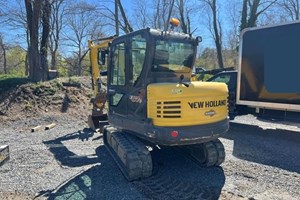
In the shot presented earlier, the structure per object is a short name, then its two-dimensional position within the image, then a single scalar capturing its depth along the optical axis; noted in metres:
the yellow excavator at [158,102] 3.64
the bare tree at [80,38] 24.35
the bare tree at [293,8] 23.55
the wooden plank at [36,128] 6.64
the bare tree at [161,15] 20.69
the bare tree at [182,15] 20.19
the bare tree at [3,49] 22.96
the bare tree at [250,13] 16.75
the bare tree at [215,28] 19.67
